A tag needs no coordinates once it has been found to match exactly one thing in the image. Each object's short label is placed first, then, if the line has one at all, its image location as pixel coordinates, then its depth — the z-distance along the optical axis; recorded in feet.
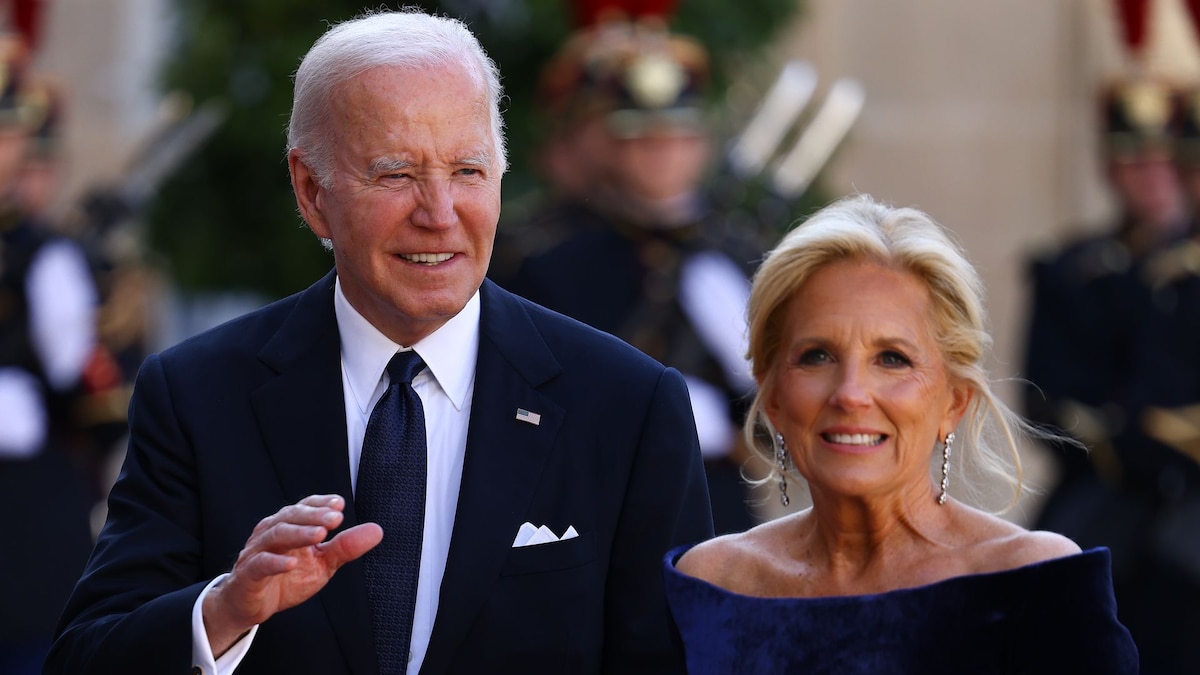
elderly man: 21.72
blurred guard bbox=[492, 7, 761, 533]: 48.08
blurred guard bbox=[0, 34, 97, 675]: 47.73
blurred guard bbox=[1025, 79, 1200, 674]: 57.72
